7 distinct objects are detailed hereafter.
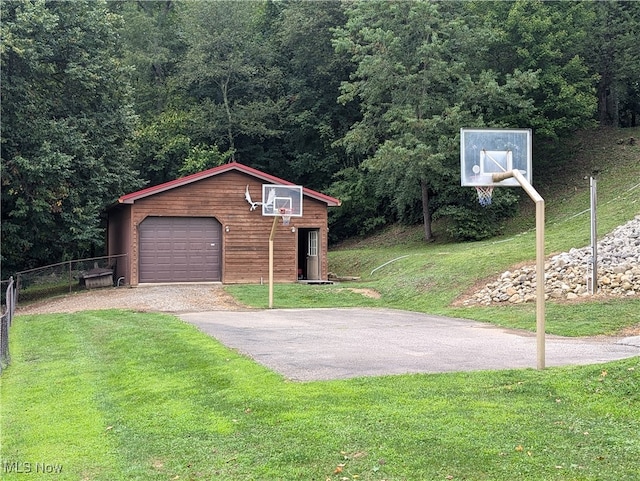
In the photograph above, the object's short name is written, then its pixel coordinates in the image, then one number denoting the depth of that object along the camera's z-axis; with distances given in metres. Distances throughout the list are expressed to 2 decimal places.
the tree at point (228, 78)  43.66
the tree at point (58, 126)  25.33
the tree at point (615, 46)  38.69
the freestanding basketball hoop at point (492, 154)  10.79
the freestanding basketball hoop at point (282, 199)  23.50
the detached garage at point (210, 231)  24.81
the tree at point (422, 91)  31.77
